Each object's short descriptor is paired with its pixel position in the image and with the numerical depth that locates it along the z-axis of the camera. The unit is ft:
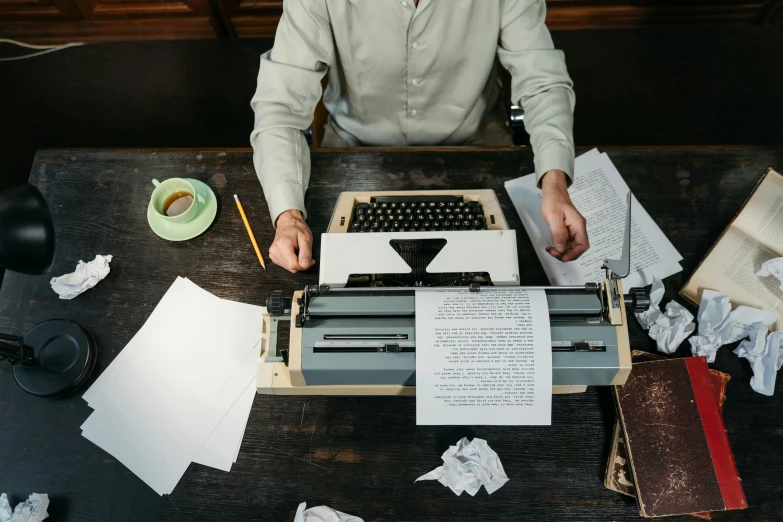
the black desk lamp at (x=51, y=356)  4.04
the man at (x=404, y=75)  4.41
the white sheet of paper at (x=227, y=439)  3.88
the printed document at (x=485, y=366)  3.18
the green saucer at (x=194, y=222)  4.58
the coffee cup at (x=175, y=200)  4.39
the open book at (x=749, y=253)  4.27
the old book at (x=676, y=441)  3.56
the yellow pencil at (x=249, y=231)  4.57
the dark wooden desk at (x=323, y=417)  3.76
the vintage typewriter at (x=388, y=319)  3.33
